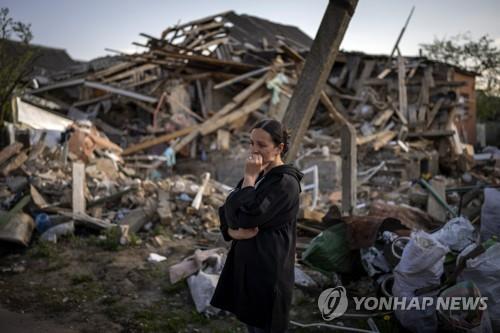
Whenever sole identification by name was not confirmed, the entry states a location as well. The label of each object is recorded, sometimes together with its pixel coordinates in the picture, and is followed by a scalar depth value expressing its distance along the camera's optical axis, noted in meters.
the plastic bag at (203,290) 3.92
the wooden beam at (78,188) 6.77
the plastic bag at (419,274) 3.16
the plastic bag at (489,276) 2.92
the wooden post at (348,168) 5.28
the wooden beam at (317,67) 4.16
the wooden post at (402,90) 13.84
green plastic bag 4.09
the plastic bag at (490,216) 3.95
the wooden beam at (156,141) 11.37
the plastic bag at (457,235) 3.74
